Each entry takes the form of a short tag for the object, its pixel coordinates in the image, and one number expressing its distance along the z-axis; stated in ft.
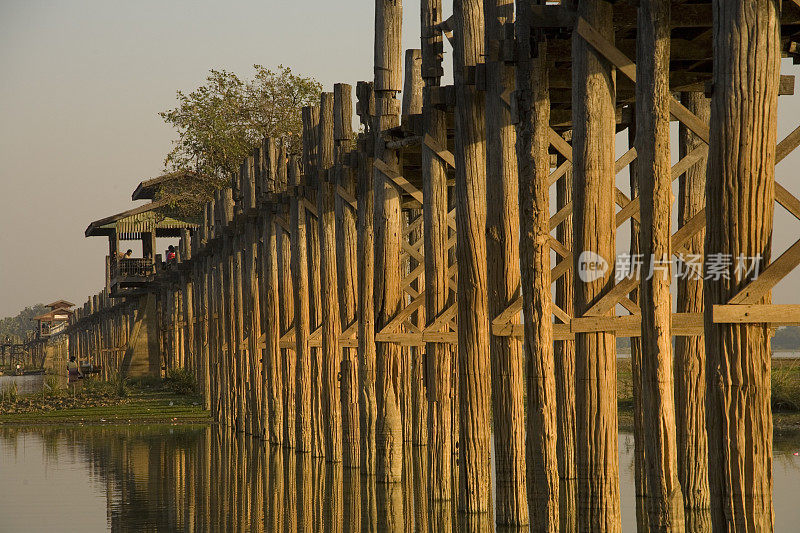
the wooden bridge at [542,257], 42.04
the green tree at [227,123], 279.08
